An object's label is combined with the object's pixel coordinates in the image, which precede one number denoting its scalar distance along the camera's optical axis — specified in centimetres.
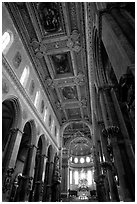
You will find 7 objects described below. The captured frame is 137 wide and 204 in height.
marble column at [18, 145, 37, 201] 930
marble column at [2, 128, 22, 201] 712
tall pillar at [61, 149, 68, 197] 1927
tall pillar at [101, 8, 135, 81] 319
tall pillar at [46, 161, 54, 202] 1367
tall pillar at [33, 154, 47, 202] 1151
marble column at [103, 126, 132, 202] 385
